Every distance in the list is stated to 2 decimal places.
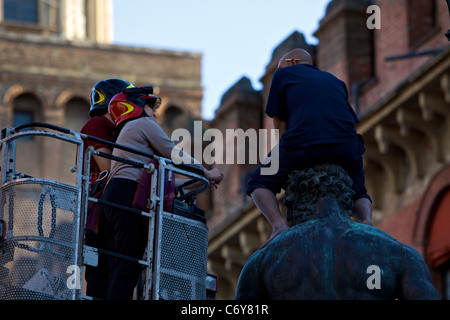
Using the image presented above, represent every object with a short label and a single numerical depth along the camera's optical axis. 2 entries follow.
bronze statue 15.73
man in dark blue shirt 16.52
